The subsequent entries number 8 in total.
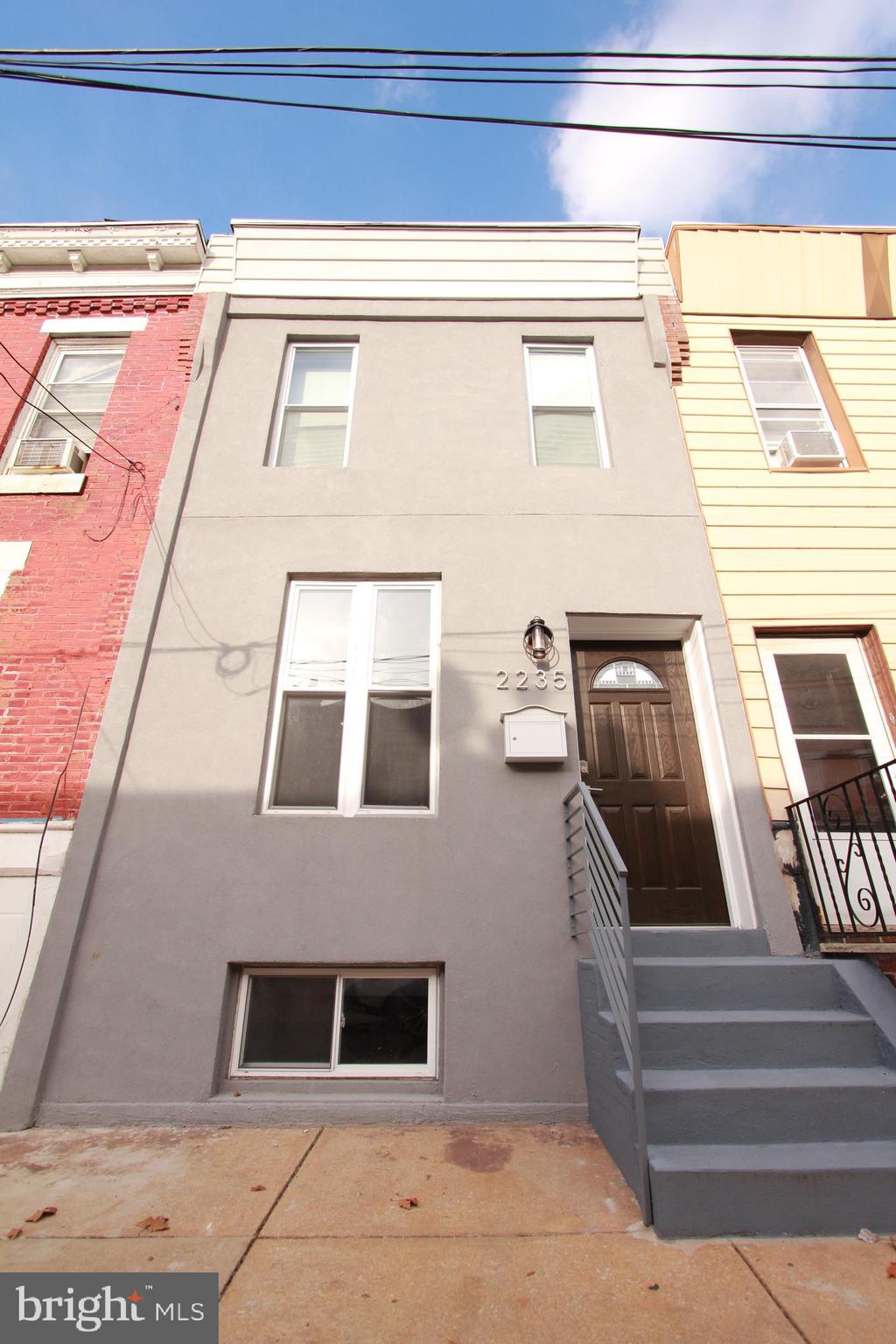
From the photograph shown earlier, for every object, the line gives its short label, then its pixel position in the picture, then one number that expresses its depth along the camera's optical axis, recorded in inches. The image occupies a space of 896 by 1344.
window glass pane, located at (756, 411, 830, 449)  228.2
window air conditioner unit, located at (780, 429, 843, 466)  214.8
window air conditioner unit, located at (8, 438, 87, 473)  214.7
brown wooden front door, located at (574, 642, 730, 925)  170.7
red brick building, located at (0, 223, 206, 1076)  168.7
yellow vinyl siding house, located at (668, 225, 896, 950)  184.4
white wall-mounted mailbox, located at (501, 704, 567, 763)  168.6
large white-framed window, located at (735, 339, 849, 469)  216.8
